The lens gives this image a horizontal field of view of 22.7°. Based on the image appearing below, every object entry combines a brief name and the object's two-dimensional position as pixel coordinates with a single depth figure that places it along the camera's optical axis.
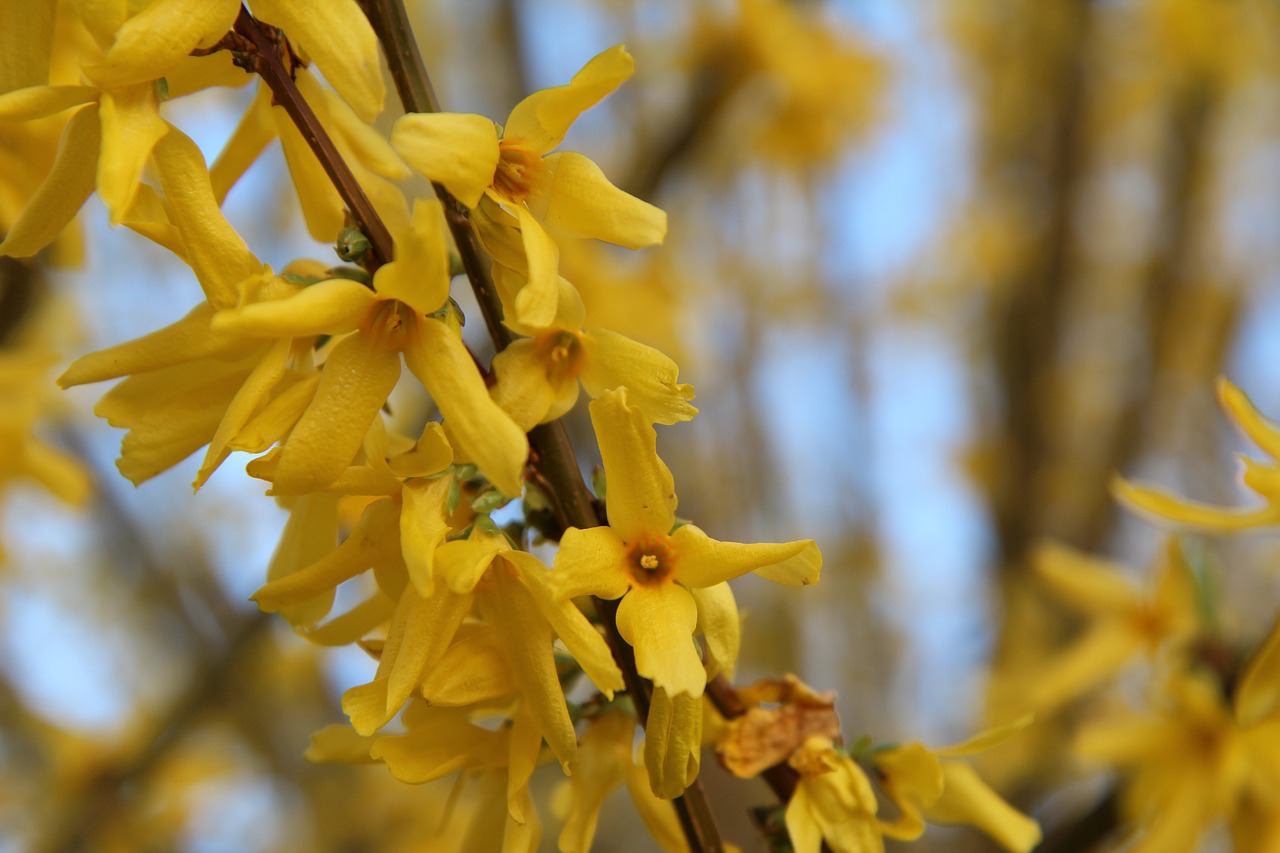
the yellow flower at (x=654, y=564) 0.30
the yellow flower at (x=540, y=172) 0.29
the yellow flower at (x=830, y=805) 0.32
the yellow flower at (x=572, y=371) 0.30
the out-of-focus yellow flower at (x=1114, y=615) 0.44
